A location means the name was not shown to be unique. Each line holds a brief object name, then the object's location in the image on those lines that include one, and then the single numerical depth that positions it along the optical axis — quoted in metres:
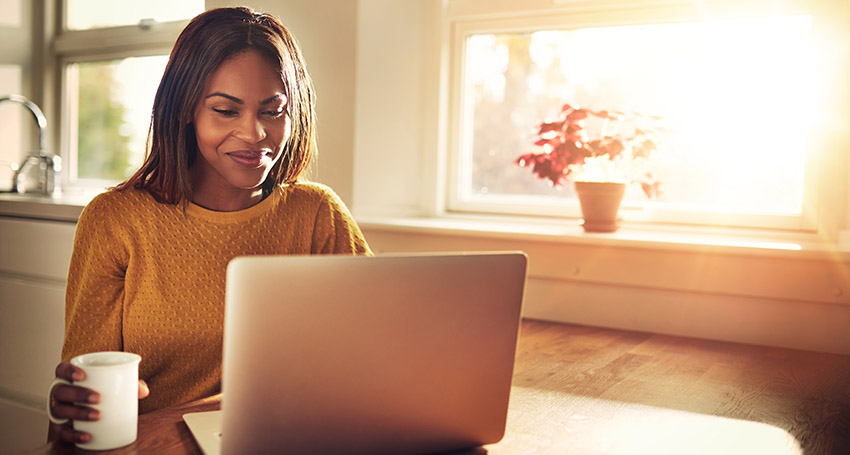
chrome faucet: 2.82
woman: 1.17
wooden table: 0.91
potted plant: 1.89
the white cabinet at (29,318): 2.41
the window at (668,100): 1.91
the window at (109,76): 2.88
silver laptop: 0.67
